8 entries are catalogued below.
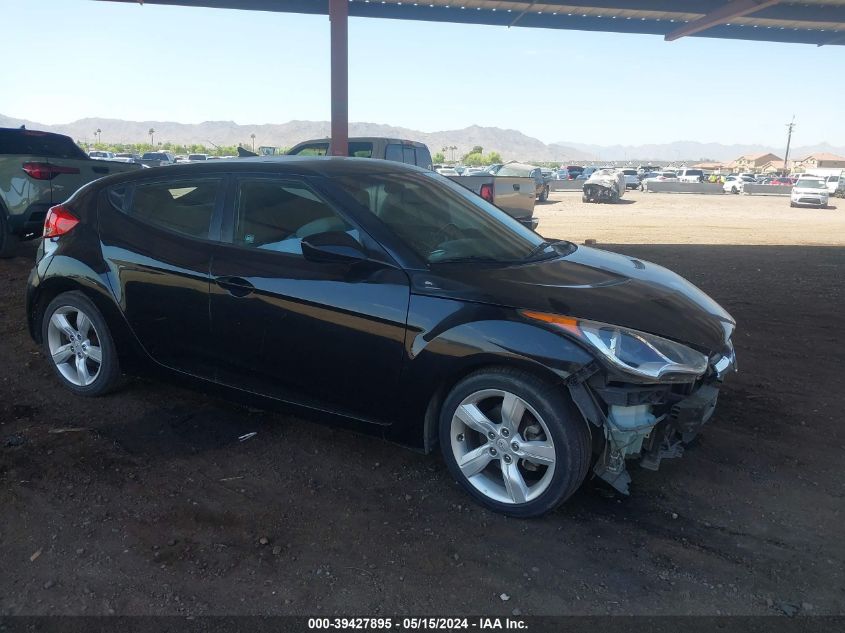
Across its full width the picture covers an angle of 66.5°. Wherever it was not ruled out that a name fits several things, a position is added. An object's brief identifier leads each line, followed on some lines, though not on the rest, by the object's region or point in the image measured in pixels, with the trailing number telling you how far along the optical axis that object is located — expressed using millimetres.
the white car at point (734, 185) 47000
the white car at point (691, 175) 56219
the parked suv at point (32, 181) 8312
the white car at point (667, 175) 56512
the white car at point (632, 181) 44781
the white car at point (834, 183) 40562
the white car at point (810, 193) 31250
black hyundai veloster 2924
